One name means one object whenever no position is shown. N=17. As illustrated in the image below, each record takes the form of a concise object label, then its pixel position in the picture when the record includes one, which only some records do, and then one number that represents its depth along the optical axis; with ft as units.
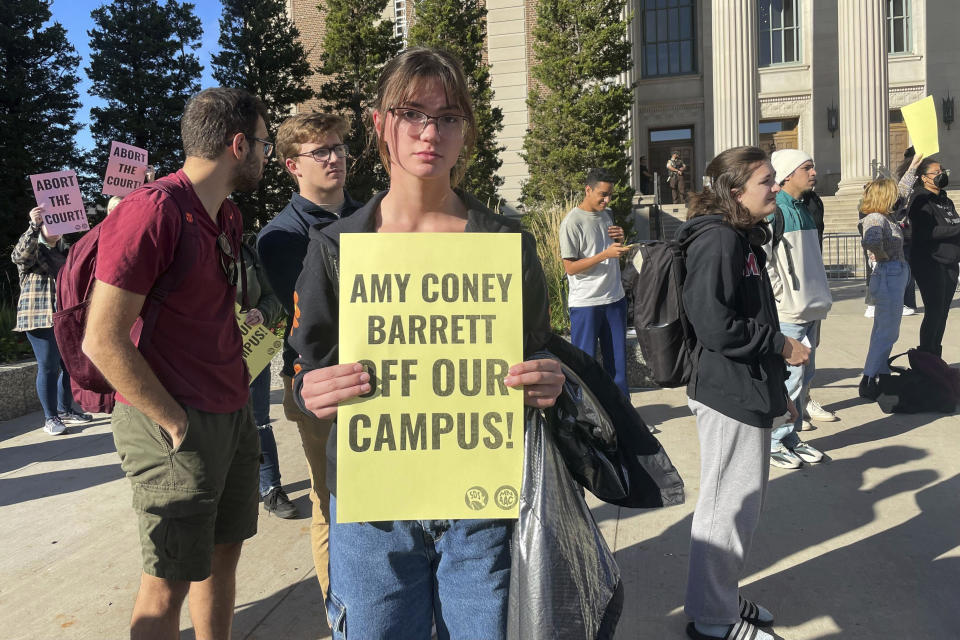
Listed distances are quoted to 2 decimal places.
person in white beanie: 15.21
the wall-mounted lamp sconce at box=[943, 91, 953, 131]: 100.78
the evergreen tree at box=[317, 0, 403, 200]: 63.62
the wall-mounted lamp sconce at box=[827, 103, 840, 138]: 100.68
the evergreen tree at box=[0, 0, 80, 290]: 52.24
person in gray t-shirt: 20.71
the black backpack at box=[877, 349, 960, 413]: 20.92
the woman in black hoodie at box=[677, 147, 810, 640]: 9.46
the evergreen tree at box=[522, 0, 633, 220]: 51.85
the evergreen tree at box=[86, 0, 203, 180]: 62.85
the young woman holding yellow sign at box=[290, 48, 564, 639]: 5.66
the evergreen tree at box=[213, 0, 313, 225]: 66.80
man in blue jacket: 9.93
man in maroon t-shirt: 6.98
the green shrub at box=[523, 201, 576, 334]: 29.96
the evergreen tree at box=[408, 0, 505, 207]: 59.72
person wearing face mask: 23.77
